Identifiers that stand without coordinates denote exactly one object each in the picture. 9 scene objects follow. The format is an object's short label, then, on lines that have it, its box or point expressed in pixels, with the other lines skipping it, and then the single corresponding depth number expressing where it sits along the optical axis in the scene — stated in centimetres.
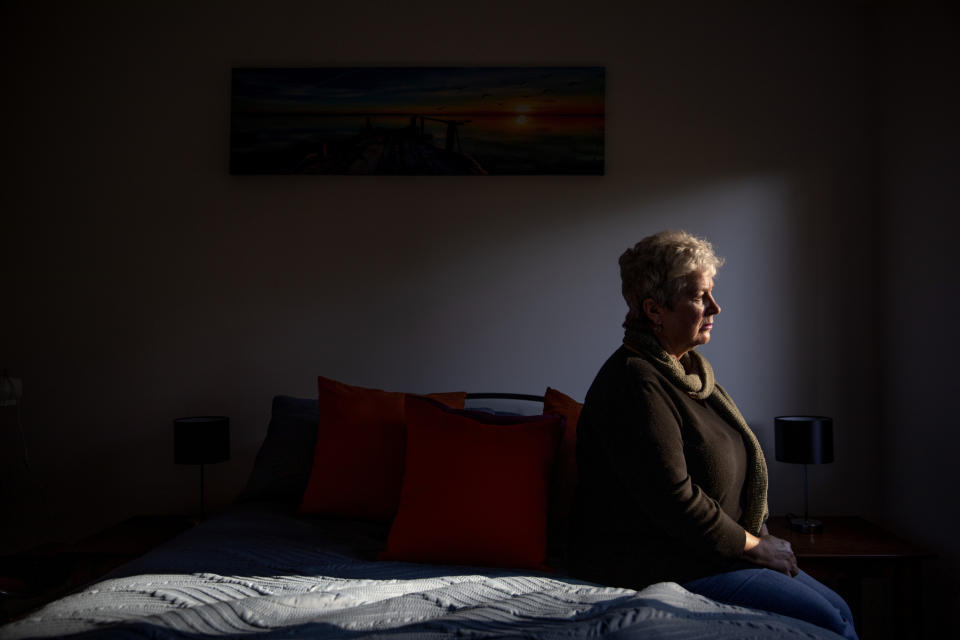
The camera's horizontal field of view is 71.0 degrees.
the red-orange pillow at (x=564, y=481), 223
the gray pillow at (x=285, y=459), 252
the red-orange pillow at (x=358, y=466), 232
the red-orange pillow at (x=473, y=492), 193
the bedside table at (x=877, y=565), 238
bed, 129
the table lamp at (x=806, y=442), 264
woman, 169
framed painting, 306
